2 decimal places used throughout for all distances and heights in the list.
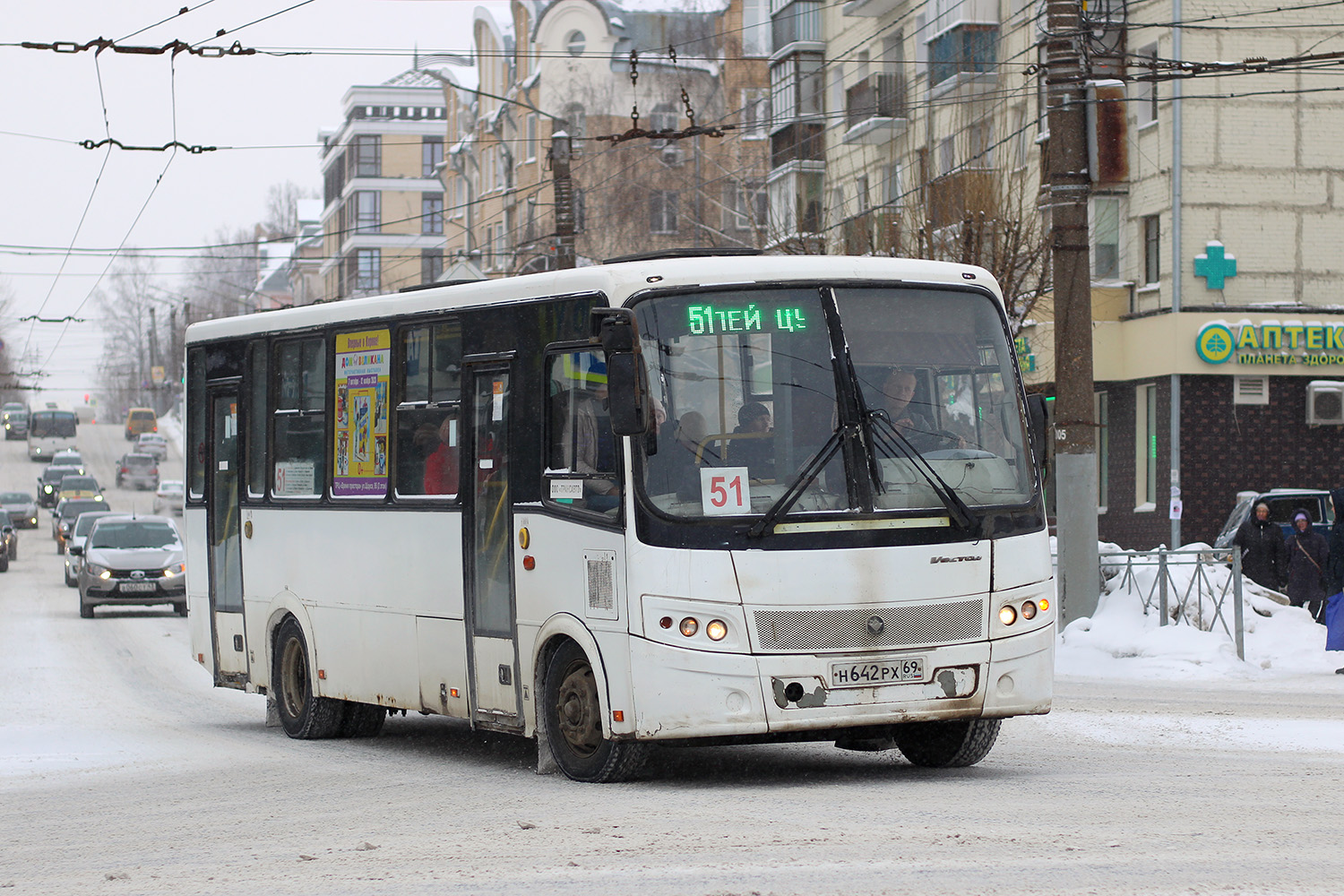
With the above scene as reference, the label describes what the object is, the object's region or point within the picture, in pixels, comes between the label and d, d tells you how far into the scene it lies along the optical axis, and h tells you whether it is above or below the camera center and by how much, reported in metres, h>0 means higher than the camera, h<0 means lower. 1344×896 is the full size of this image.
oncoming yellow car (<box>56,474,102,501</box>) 73.06 -1.48
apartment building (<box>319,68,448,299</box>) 114.69 +15.21
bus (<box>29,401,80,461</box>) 107.88 +0.93
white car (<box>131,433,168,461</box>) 100.75 +0.08
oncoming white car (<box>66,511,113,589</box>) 41.75 -1.86
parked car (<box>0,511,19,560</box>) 50.28 -2.20
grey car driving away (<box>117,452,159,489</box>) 92.12 -1.13
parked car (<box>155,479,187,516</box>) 77.69 -1.97
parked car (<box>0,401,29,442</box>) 117.88 +1.50
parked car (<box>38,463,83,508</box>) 84.38 -1.50
